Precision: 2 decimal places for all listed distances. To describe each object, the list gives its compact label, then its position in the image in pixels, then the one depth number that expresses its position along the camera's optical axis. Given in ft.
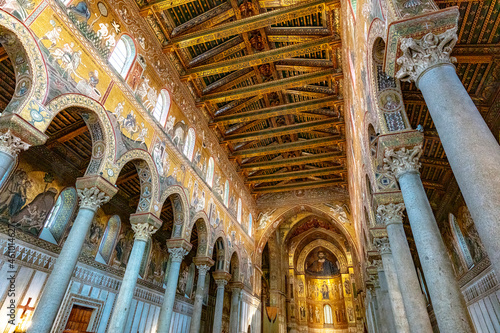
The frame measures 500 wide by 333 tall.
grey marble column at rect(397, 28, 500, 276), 9.99
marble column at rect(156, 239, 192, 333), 30.73
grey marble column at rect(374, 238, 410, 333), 25.90
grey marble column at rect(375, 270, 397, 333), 32.45
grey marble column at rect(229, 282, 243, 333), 50.15
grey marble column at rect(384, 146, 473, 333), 13.56
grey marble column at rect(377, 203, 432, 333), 18.85
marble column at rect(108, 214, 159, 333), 24.17
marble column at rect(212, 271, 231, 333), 44.54
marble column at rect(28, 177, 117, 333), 18.53
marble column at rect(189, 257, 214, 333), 37.27
